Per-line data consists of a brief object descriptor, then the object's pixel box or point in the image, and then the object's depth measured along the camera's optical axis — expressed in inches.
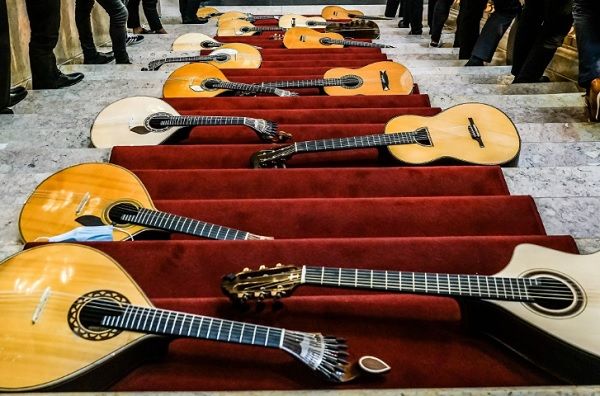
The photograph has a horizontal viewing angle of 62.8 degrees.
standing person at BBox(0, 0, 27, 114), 106.3
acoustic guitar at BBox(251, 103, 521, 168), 76.3
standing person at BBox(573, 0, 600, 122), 97.6
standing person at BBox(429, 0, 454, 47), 191.9
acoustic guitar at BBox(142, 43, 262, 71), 148.3
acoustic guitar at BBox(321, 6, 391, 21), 267.0
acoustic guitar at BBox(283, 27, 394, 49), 187.3
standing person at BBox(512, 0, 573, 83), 117.3
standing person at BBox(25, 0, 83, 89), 121.5
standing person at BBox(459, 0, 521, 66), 147.2
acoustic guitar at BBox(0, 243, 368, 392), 37.9
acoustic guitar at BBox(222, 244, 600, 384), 39.6
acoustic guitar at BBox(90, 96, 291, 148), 88.0
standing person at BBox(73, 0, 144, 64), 152.3
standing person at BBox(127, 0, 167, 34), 222.3
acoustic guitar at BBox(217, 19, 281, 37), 219.7
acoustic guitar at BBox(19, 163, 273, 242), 58.6
